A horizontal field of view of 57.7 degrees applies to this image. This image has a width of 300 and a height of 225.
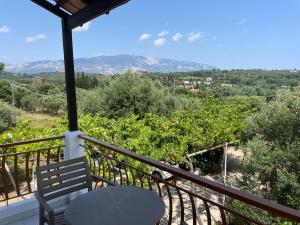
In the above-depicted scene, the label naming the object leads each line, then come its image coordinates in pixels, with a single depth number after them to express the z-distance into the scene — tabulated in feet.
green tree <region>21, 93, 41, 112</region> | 82.07
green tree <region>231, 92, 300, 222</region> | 25.03
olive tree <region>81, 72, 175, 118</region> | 48.75
